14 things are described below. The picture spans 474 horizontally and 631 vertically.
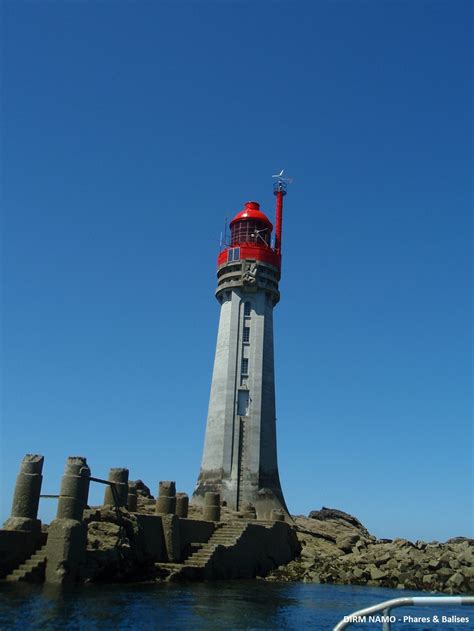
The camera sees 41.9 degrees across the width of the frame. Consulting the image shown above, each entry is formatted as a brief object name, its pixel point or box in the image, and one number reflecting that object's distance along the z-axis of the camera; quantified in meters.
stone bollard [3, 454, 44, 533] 25.81
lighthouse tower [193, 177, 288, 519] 44.62
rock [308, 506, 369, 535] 53.94
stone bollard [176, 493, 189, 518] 36.06
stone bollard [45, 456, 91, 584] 24.53
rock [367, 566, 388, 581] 35.09
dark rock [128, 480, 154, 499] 46.03
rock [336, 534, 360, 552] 42.53
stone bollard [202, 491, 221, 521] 36.88
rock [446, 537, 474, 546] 58.42
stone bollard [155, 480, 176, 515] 32.94
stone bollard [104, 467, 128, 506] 30.05
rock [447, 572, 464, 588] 32.38
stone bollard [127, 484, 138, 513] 33.72
